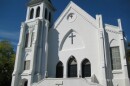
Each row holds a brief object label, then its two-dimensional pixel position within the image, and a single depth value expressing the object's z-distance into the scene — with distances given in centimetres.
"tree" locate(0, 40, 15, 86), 2930
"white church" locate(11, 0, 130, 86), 1966
